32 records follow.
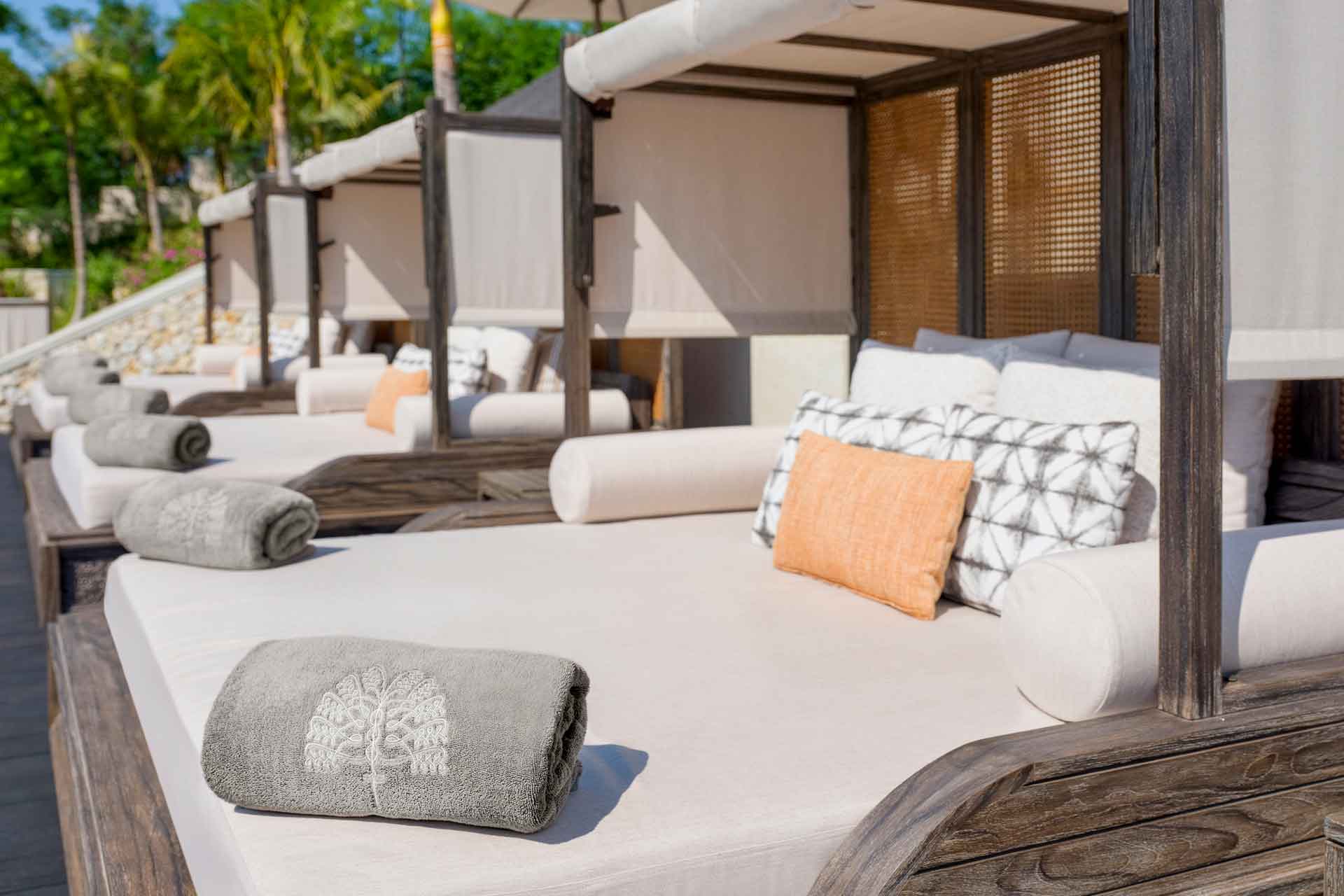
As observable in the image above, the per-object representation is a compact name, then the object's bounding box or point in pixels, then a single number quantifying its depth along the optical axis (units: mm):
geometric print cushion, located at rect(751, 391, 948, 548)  2908
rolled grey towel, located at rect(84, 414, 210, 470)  4742
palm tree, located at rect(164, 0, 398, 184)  18750
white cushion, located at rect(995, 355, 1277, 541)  2514
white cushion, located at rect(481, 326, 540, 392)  6391
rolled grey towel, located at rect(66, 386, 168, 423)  5953
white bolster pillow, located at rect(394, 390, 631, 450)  5562
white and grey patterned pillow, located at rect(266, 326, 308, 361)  10227
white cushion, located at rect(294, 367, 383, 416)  7191
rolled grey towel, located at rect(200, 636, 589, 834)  1551
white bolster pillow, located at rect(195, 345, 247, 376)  10805
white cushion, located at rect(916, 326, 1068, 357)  3195
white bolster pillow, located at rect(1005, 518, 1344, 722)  1819
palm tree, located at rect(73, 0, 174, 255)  23031
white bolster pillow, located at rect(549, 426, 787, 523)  3592
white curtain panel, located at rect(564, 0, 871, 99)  3023
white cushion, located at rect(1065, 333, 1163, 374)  2896
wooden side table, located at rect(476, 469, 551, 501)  4211
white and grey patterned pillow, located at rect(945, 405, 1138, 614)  2416
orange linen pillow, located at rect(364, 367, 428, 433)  6324
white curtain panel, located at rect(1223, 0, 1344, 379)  1741
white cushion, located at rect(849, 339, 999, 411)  3213
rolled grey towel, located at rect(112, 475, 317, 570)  2982
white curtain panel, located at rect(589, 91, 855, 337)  4297
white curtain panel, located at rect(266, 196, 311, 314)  8336
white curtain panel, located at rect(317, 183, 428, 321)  7328
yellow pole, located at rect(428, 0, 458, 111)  10172
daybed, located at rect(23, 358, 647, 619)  4449
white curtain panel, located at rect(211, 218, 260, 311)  10984
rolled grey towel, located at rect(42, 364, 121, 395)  8211
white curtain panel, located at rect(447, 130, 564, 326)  5223
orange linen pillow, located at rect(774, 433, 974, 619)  2574
